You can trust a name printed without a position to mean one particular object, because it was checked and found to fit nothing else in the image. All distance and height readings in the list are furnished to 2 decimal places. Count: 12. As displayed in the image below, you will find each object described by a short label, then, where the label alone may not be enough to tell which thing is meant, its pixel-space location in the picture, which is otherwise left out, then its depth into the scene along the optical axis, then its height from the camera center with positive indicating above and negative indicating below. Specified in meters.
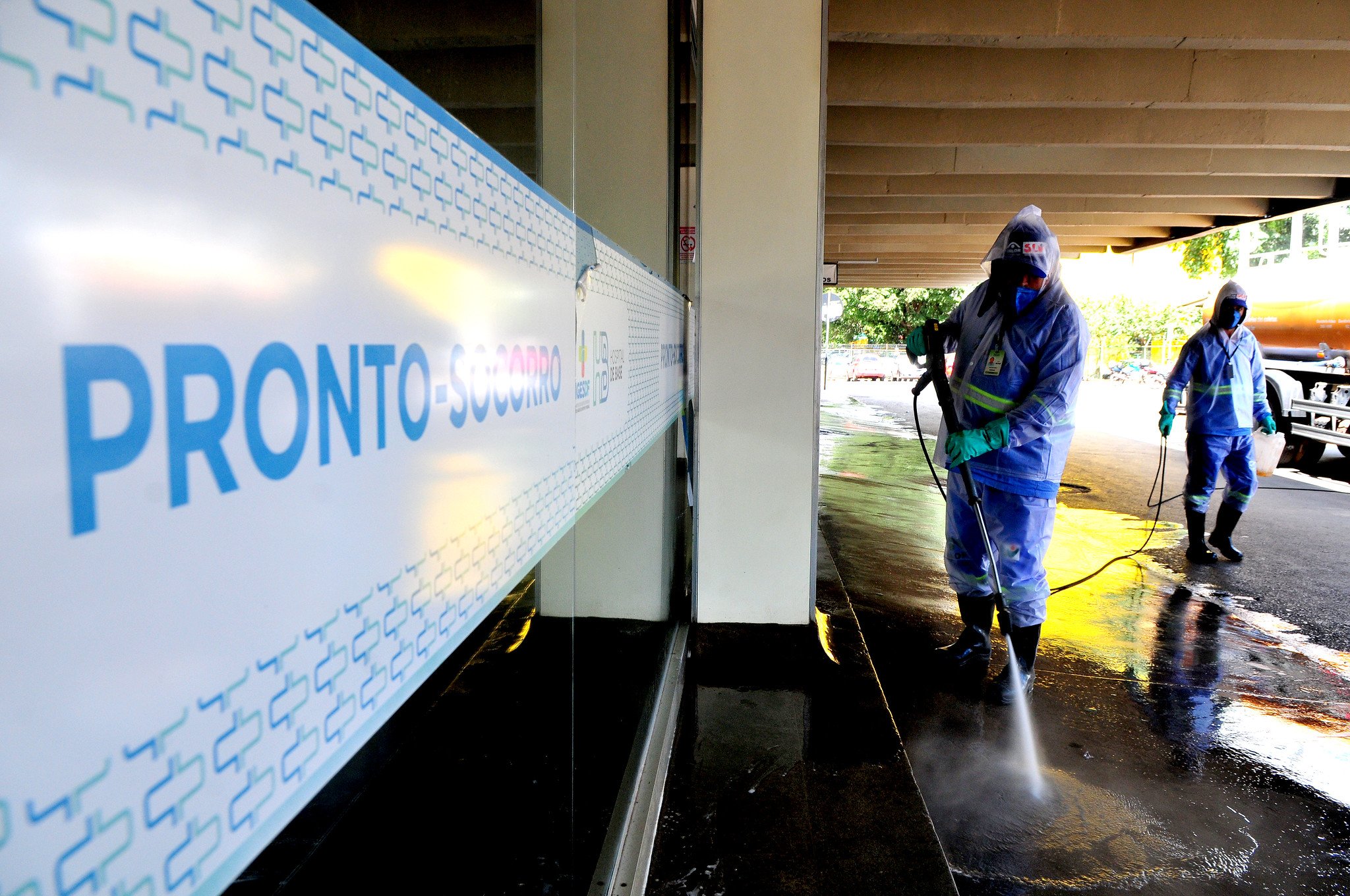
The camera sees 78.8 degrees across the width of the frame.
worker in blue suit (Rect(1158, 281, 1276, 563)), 6.04 -0.24
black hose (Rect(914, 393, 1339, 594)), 5.53 -1.31
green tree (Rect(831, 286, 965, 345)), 39.34 +3.04
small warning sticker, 4.95 +0.75
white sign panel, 0.36 -0.03
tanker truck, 10.96 +0.43
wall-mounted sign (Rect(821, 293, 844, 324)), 21.69 +1.74
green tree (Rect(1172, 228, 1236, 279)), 24.16 +3.60
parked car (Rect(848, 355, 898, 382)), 33.50 +0.17
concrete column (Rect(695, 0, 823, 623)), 4.04 +0.32
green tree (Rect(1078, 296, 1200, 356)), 41.97 +2.73
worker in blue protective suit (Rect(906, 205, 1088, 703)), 3.66 -0.16
